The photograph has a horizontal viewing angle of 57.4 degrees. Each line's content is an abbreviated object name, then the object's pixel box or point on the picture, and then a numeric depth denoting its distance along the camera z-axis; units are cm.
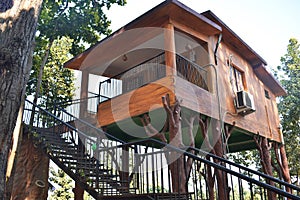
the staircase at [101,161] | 419
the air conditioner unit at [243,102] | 814
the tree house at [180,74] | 651
